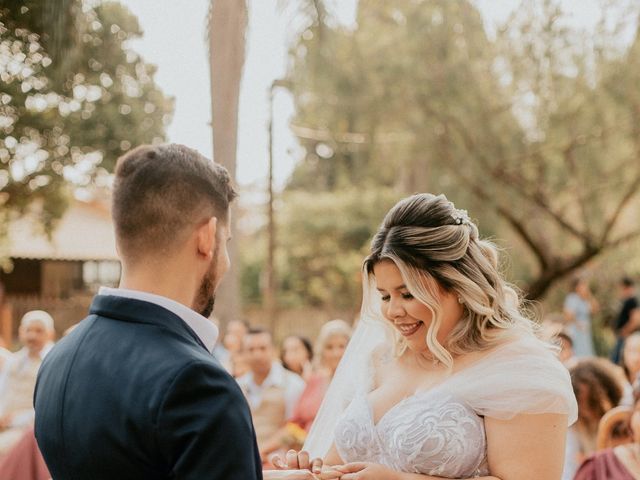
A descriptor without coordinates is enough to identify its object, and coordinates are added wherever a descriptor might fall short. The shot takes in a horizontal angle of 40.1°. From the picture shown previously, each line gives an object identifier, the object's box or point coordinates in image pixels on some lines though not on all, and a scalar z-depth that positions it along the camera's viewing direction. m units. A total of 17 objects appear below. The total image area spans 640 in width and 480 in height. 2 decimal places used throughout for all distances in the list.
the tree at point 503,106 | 15.41
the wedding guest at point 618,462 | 3.92
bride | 2.64
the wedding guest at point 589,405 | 5.12
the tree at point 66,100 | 8.38
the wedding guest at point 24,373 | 6.76
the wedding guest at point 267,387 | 6.67
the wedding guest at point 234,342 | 8.06
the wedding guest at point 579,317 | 11.86
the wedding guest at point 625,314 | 11.02
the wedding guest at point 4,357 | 7.63
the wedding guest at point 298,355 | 8.17
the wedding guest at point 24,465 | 5.37
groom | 1.57
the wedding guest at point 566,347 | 6.95
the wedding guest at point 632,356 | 6.30
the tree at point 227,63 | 7.05
